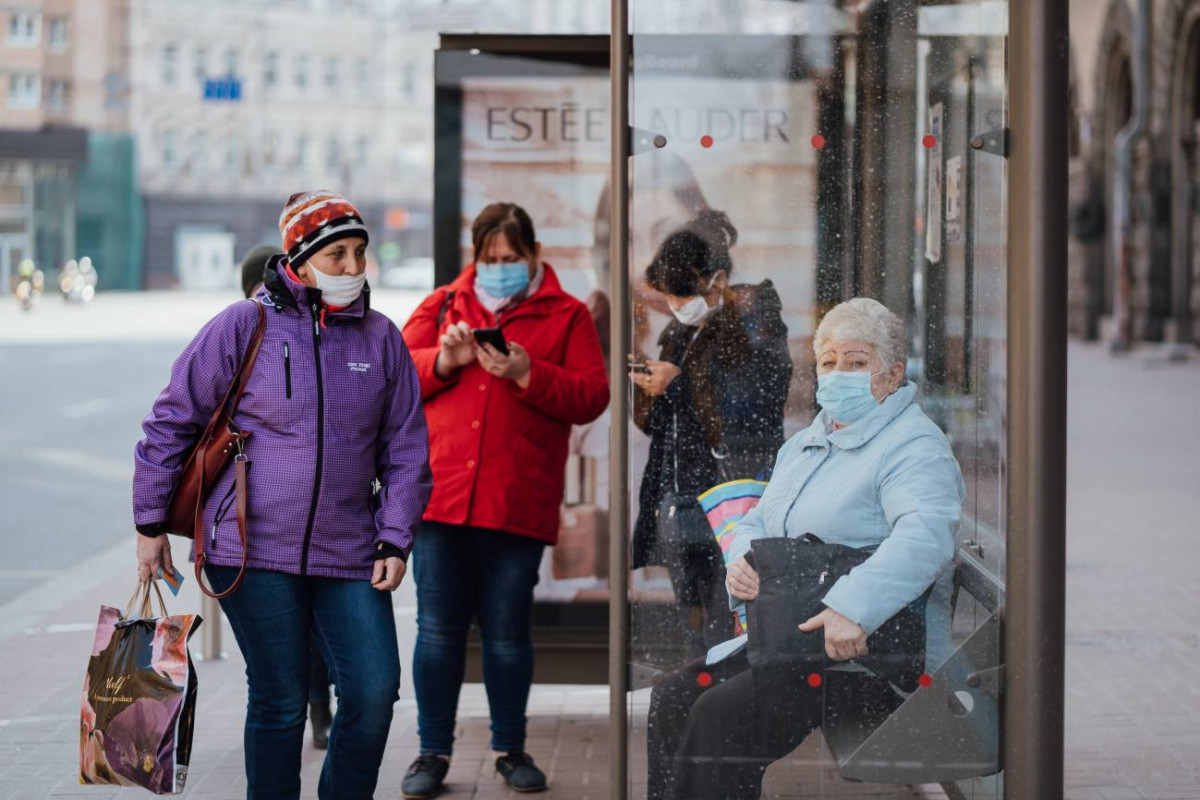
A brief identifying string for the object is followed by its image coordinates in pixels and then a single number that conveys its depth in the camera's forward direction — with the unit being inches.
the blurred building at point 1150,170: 1043.3
